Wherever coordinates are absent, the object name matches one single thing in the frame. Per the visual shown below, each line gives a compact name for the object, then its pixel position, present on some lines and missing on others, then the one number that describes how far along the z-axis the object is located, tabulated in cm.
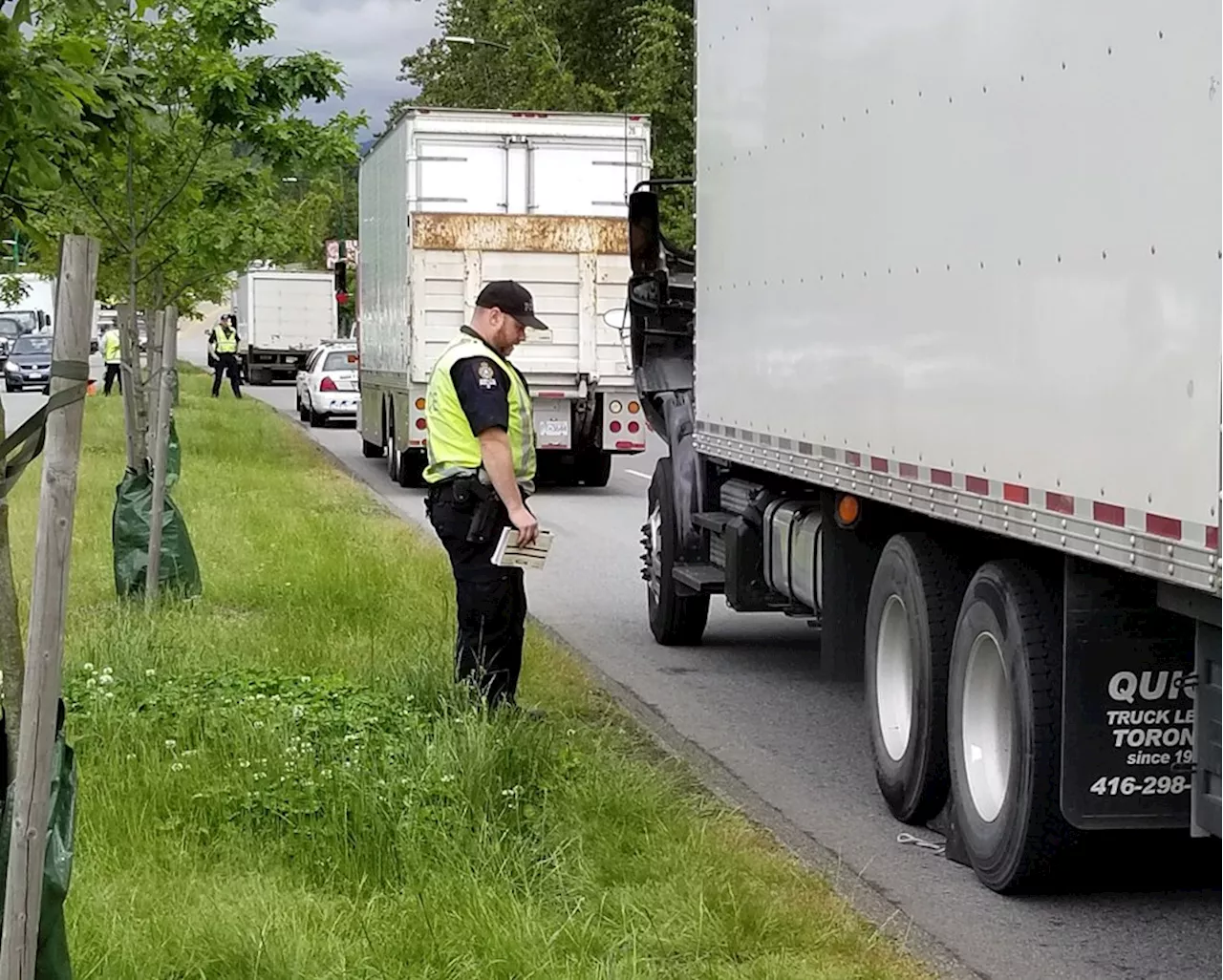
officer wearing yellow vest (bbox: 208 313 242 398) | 4175
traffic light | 3431
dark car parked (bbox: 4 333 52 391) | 4644
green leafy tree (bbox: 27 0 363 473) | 1130
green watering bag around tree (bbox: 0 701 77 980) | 414
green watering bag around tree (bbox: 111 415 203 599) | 1107
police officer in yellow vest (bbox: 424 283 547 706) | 788
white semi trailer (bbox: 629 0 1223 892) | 488
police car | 3531
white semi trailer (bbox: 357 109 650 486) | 1972
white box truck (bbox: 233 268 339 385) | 5566
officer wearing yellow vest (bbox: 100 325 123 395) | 3575
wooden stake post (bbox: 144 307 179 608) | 1072
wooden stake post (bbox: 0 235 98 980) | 381
